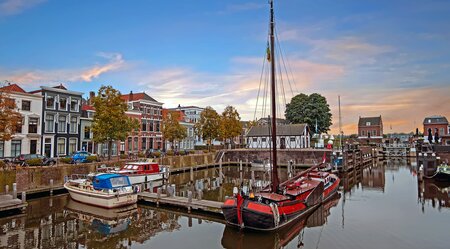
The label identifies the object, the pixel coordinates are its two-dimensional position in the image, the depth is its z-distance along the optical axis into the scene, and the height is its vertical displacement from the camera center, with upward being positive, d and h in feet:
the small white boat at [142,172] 104.63 -11.62
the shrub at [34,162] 95.07 -6.97
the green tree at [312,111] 263.49 +23.97
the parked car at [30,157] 99.35 -6.75
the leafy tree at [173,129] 173.88 +5.61
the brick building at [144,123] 173.78 +9.82
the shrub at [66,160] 108.06 -7.26
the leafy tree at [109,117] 121.19 +8.88
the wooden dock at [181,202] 68.17 -15.05
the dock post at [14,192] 72.90 -12.55
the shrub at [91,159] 113.50 -7.29
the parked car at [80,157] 114.86 -6.84
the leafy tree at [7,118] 87.30 +6.29
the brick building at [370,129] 333.01 +10.53
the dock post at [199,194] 92.08 -17.49
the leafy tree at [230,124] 210.73 +11.05
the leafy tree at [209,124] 202.08 +10.00
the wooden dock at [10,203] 67.15 -14.37
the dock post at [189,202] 71.11 -14.70
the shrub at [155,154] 150.57 -7.37
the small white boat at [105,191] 76.74 -13.52
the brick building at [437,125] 264.72 +11.95
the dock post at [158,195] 77.81 -14.29
